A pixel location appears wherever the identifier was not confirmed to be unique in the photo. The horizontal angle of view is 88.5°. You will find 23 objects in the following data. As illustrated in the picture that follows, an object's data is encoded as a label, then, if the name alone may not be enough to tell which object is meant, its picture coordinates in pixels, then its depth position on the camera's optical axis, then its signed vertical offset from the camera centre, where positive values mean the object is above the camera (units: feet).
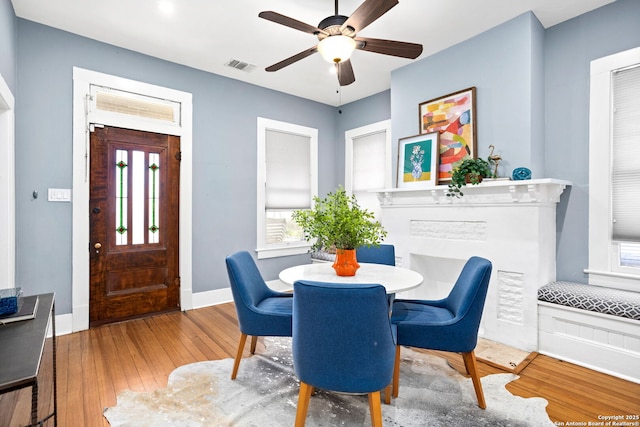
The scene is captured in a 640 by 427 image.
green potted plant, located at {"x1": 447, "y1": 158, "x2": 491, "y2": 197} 10.07 +1.26
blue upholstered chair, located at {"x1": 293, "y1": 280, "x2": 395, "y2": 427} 4.83 -1.89
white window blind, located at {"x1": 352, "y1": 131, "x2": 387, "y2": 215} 16.21 +2.37
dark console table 3.32 -1.69
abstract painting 11.03 +3.10
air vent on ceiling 12.93 +5.94
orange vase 7.49 -1.12
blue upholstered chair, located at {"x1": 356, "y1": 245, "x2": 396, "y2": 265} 10.09 -1.29
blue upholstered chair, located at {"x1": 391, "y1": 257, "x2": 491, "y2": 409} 6.42 -2.27
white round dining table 6.76 -1.43
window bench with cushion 7.84 -2.90
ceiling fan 6.72 +4.11
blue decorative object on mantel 9.48 +1.15
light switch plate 10.39 +0.57
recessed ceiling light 9.27 +5.92
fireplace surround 9.24 -0.81
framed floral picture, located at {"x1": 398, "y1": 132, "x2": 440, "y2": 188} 11.87 +1.98
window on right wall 8.91 +1.18
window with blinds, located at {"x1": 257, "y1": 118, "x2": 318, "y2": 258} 15.40 +1.56
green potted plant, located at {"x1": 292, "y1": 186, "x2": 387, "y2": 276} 7.27 -0.34
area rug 6.18 -3.90
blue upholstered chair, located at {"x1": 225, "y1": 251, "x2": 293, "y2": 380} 7.32 -2.30
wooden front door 11.23 -0.40
